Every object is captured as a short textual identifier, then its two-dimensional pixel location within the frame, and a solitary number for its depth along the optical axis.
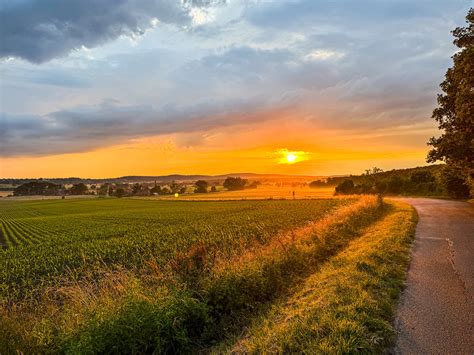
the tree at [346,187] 75.69
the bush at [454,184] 40.25
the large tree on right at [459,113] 22.95
